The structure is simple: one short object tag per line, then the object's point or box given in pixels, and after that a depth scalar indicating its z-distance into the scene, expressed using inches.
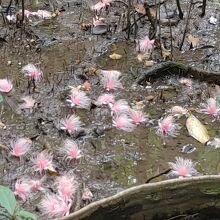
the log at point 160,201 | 112.1
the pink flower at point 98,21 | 205.5
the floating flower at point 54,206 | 121.9
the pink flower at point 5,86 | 166.2
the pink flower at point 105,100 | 165.0
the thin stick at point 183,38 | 189.3
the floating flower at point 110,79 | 173.5
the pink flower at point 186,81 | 177.3
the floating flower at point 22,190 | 129.3
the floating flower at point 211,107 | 163.3
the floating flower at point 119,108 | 161.3
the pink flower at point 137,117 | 158.1
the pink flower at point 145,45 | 193.0
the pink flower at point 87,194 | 130.9
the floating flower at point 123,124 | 155.5
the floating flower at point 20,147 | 142.2
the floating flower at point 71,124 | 152.5
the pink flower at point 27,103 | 162.4
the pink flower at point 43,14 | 211.8
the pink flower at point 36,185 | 132.7
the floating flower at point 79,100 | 164.2
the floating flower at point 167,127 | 155.6
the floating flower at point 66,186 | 127.9
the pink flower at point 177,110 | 162.9
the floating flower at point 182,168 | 136.9
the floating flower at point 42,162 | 137.6
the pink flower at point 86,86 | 172.5
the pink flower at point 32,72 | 174.4
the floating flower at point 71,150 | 143.4
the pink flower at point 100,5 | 211.3
